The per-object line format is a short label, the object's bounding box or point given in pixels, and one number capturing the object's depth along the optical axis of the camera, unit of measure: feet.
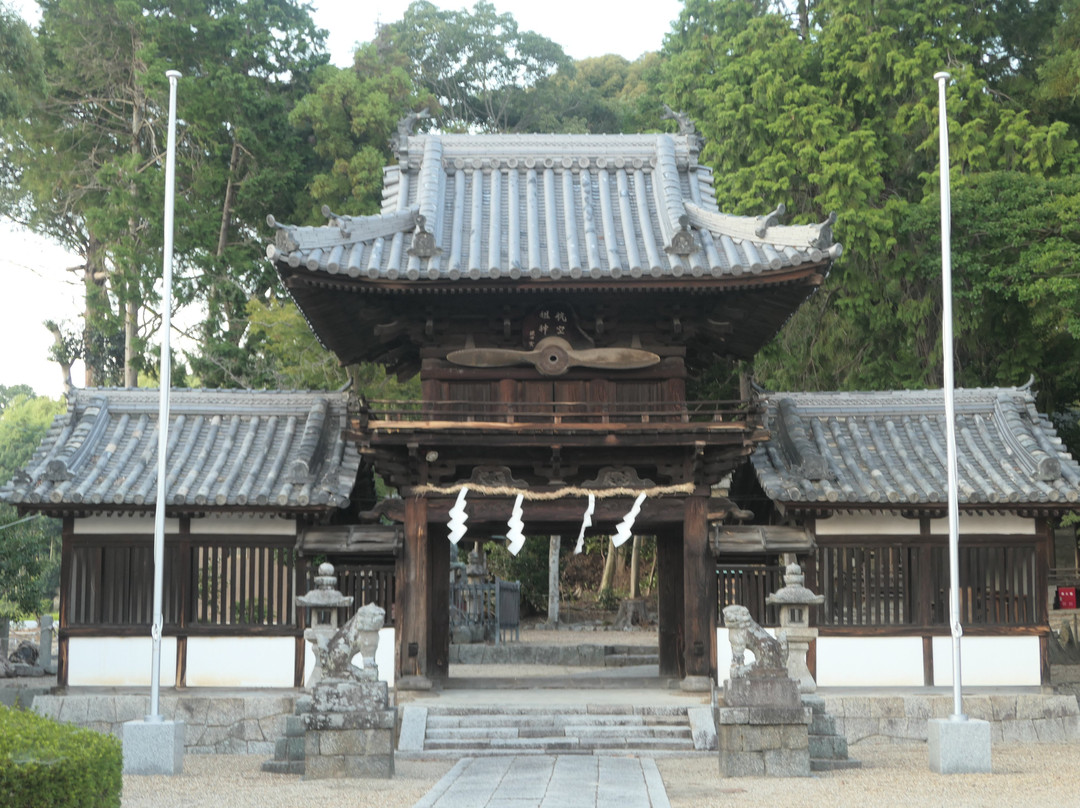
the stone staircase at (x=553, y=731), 48.47
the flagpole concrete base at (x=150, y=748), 43.83
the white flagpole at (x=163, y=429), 45.39
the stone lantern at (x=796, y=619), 48.80
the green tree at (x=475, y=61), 170.71
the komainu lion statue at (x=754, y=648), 43.52
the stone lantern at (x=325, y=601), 49.34
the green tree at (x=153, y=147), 118.11
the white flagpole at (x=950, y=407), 45.19
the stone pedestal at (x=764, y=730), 42.80
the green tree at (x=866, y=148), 92.17
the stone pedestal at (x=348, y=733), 42.45
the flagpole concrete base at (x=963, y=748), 43.57
